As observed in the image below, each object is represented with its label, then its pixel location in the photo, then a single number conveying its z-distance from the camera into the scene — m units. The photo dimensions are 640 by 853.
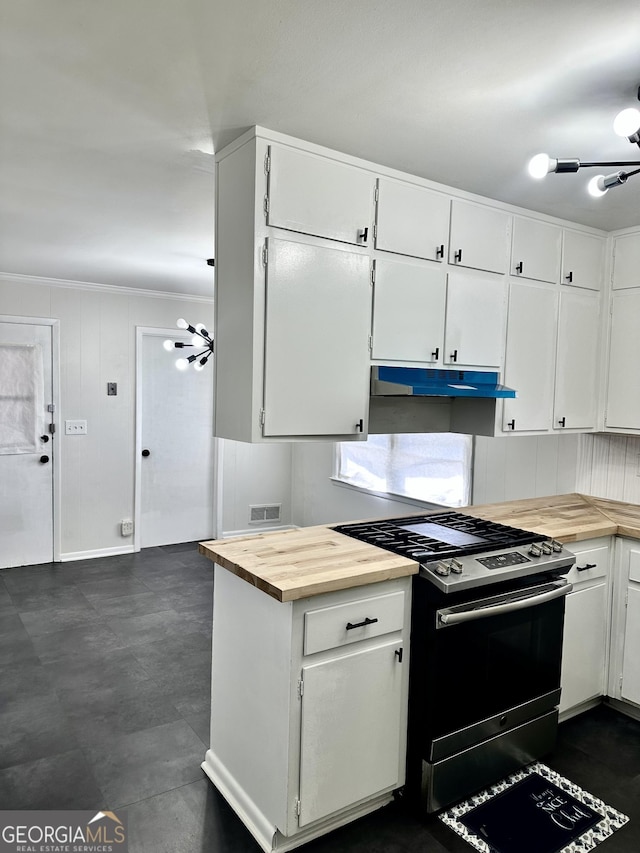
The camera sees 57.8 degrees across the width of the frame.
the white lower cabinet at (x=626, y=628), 2.73
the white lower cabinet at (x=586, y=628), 2.66
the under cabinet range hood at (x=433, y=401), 2.46
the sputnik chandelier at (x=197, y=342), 4.24
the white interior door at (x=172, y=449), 5.55
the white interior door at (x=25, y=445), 4.86
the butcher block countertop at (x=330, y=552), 1.88
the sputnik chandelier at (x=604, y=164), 1.53
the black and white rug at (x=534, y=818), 1.99
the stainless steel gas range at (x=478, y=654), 2.08
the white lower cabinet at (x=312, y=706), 1.87
